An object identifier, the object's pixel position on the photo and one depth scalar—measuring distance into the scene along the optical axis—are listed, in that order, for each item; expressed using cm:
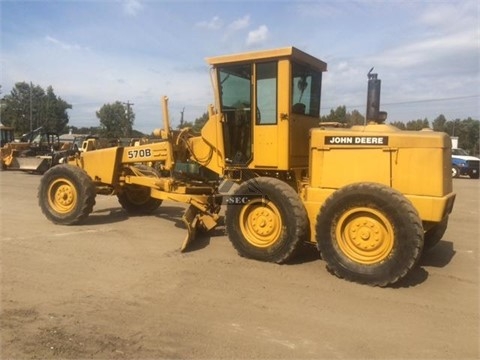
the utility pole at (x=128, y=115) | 5828
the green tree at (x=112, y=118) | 6662
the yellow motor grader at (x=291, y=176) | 540
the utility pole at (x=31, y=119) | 5856
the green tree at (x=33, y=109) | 6303
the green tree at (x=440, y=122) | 7969
